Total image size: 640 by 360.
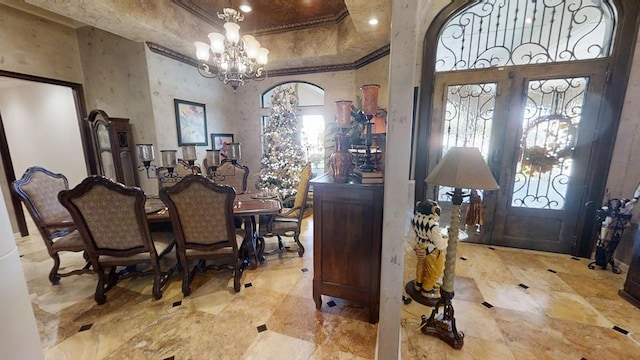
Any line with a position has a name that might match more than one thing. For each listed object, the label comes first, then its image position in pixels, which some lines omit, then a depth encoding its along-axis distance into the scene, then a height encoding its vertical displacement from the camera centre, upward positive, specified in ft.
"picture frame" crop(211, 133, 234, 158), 16.42 -0.02
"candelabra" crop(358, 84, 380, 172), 6.32 +0.90
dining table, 8.20 -2.38
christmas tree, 16.39 -0.42
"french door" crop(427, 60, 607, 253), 9.53 +0.21
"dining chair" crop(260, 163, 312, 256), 9.74 -3.24
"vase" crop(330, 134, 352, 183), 6.52 -0.53
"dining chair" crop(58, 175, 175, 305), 6.54 -2.42
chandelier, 9.41 +3.53
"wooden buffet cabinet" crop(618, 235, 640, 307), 7.22 -4.14
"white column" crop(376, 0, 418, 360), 4.09 -0.48
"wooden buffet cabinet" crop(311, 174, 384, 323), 6.15 -2.61
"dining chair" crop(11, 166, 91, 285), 7.86 -2.45
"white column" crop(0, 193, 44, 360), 2.05 -1.44
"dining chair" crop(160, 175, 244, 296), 6.89 -2.40
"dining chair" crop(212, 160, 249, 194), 11.74 -1.59
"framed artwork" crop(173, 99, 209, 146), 13.94 +1.08
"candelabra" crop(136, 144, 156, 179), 8.64 -0.44
